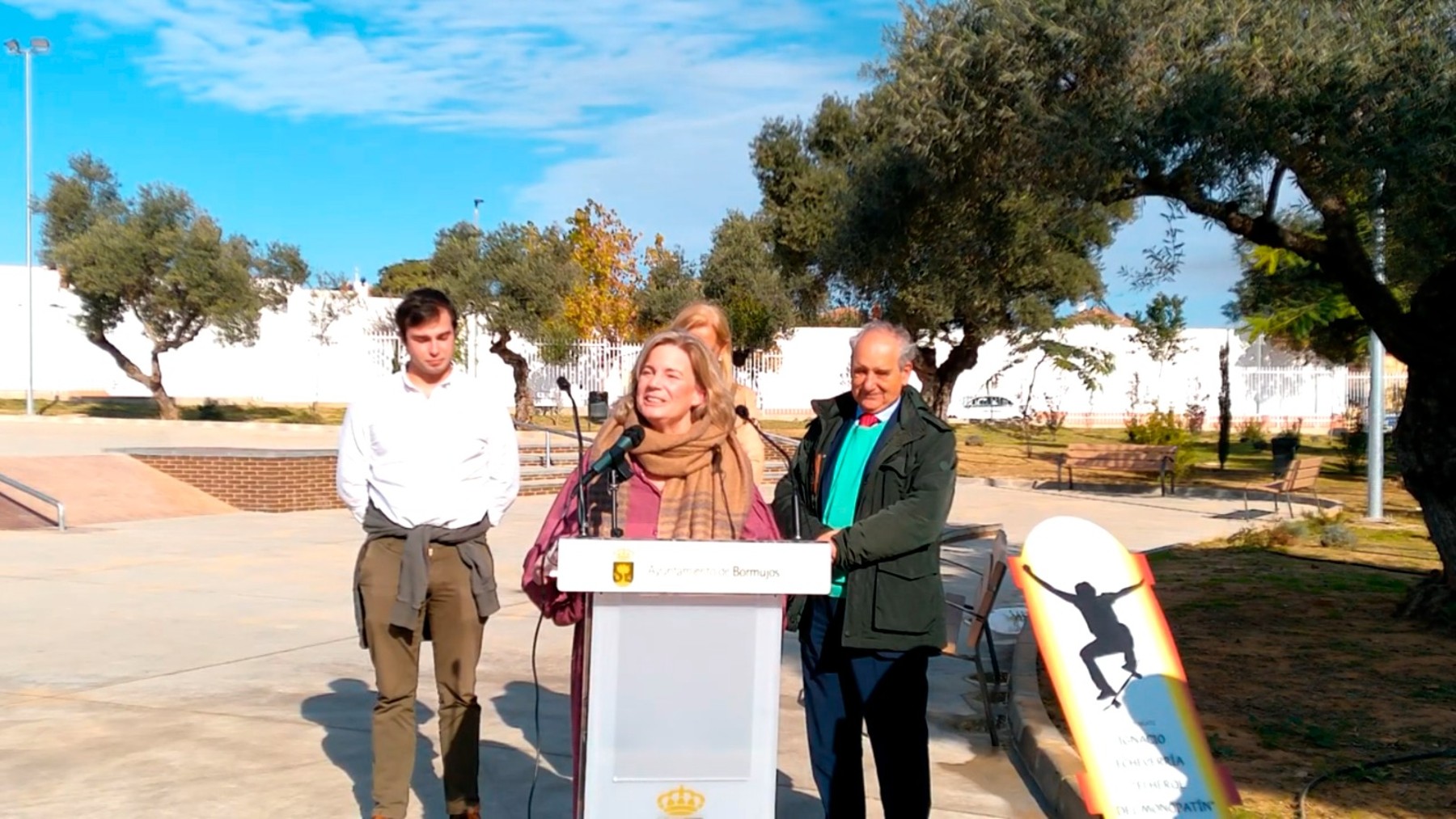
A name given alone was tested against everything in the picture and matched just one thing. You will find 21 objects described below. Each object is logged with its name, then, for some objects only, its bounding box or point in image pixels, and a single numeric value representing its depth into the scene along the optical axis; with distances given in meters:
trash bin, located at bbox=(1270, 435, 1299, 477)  24.28
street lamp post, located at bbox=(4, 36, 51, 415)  34.81
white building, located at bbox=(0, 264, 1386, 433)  41.28
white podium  3.08
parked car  44.84
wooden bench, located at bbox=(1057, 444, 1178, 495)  22.33
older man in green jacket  3.95
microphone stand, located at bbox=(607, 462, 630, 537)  3.57
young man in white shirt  4.52
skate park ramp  14.40
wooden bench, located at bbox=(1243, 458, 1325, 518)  17.52
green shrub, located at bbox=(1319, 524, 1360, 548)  13.25
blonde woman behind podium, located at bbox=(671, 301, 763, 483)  4.80
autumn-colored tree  44.12
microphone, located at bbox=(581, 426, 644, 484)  3.49
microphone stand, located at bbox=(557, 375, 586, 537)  3.46
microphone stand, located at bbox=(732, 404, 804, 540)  3.80
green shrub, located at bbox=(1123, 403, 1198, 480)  24.22
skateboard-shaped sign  4.41
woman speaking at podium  3.58
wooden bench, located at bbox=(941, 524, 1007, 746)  6.31
